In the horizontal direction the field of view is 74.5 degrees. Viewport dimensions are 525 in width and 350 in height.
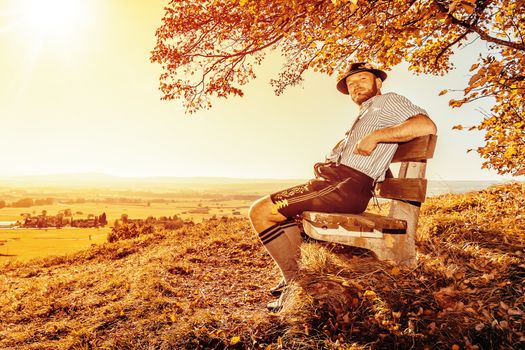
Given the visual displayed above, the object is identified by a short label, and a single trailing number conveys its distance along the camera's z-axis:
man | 3.18
